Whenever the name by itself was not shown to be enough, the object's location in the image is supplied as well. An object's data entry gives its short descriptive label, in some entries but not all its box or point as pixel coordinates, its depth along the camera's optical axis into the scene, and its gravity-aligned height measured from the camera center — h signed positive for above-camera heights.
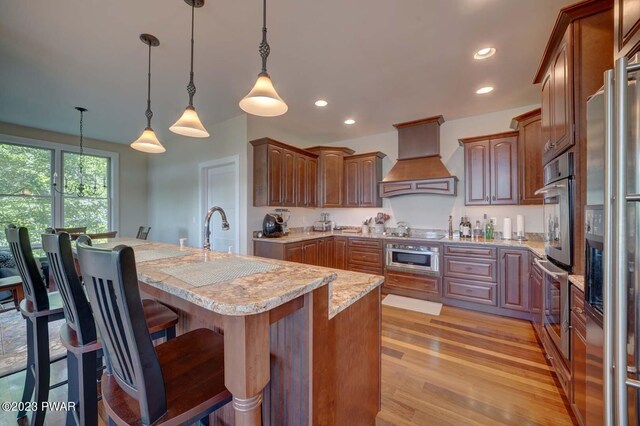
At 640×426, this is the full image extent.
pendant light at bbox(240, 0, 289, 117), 1.51 +0.75
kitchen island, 0.75 -0.45
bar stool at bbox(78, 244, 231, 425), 0.69 -0.48
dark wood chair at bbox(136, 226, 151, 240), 3.81 -0.31
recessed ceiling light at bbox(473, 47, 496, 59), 2.34 +1.53
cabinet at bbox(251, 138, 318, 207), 3.87 +0.64
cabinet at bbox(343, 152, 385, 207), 4.64 +0.65
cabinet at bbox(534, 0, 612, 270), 1.49 +0.88
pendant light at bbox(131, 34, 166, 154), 2.25 +0.70
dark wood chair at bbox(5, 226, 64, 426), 1.37 -0.57
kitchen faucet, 1.84 -0.10
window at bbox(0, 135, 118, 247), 4.34 +0.51
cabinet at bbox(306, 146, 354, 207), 4.84 +0.77
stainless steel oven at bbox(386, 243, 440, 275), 3.61 -0.66
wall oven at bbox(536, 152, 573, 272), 1.60 +0.03
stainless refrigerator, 0.74 -0.07
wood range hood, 3.90 +0.79
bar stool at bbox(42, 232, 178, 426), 1.06 -0.49
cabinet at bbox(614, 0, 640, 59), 0.99 +0.78
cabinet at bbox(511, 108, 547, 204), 3.05 +0.72
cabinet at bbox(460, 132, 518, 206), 3.35 +0.62
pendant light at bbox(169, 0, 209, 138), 1.98 +0.72
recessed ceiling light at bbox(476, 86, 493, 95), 3.08 +1.54
